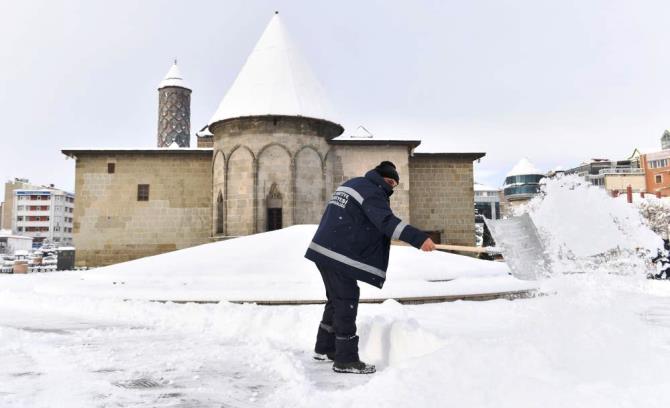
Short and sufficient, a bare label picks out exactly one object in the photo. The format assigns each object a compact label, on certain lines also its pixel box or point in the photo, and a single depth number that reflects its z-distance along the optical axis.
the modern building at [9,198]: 84.45
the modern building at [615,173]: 60.00
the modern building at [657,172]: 55.91
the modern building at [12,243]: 67.39
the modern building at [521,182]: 56.72
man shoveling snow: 3.52
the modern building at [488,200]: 73.06
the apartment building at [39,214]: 81.06
